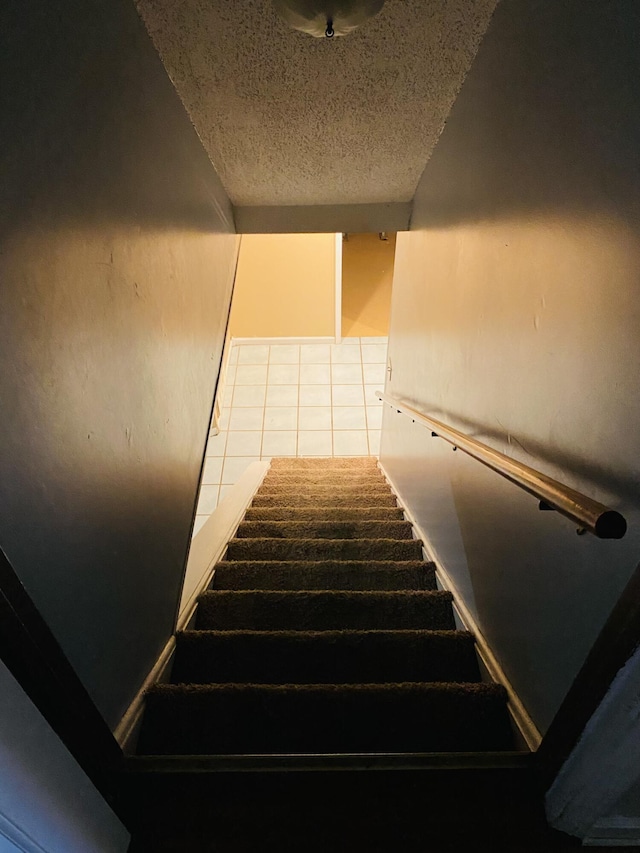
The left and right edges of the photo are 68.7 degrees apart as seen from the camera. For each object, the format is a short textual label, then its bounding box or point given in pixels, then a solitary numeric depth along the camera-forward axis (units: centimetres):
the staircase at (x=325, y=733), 106
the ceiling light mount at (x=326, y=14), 110
